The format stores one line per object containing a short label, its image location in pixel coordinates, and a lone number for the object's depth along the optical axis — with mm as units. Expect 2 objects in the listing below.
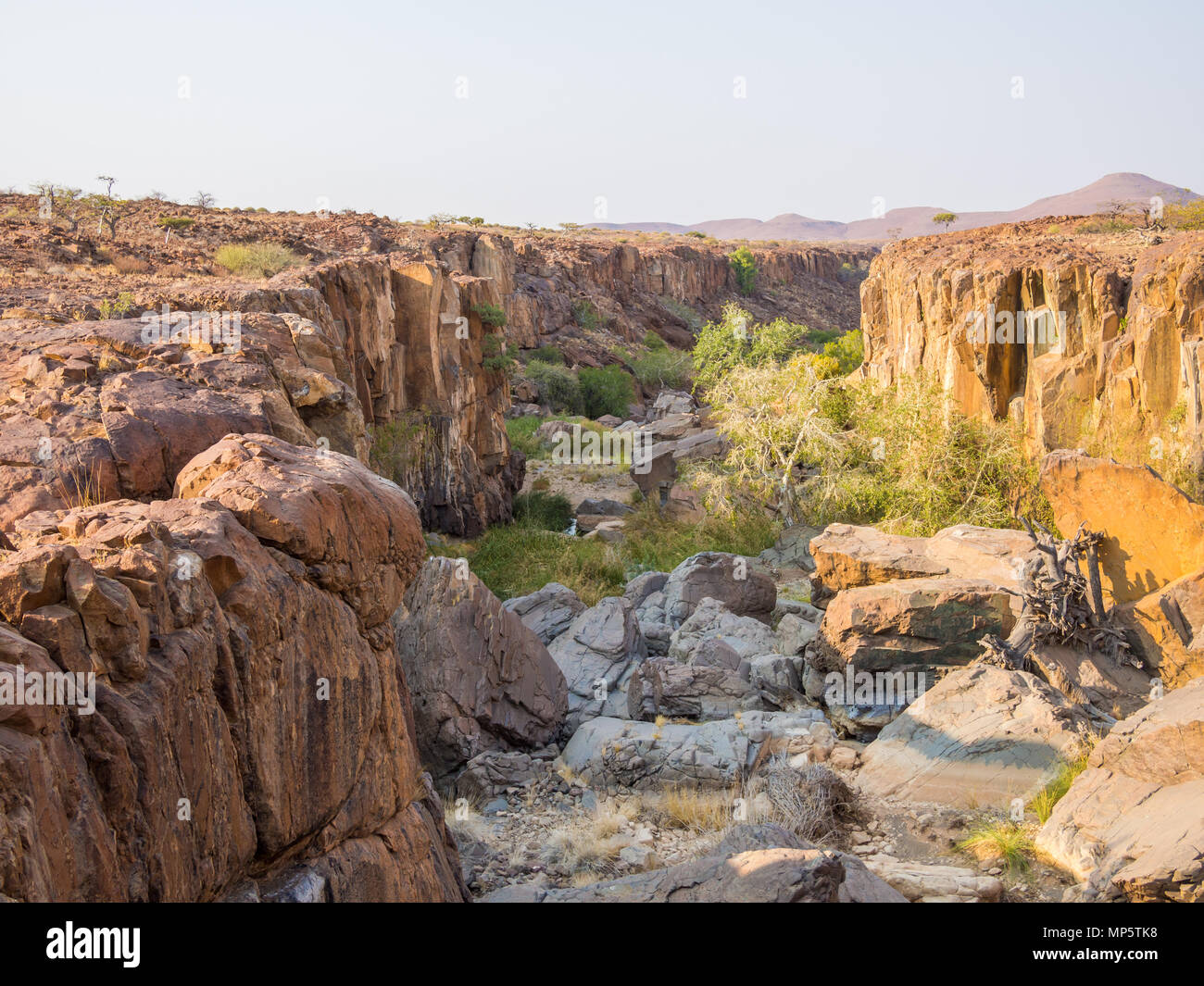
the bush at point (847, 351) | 35325
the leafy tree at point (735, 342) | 23797
